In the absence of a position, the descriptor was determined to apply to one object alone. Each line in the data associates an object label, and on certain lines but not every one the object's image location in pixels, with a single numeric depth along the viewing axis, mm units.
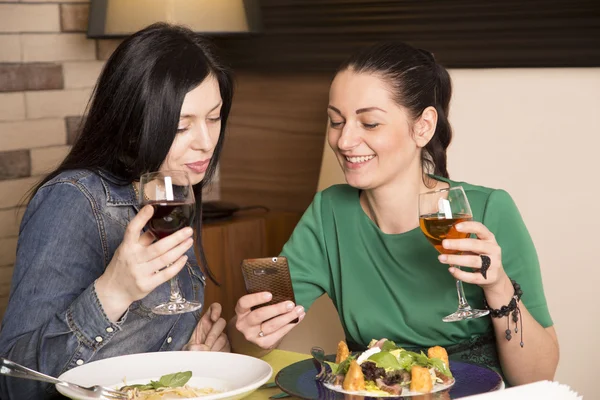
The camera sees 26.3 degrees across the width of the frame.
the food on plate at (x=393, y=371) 1661
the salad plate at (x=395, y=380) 1658
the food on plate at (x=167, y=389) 1662
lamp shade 2915
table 1951
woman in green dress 2030
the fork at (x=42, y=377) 1620
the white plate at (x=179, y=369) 1730
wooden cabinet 3151
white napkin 1480
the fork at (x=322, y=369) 1742
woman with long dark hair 1769
